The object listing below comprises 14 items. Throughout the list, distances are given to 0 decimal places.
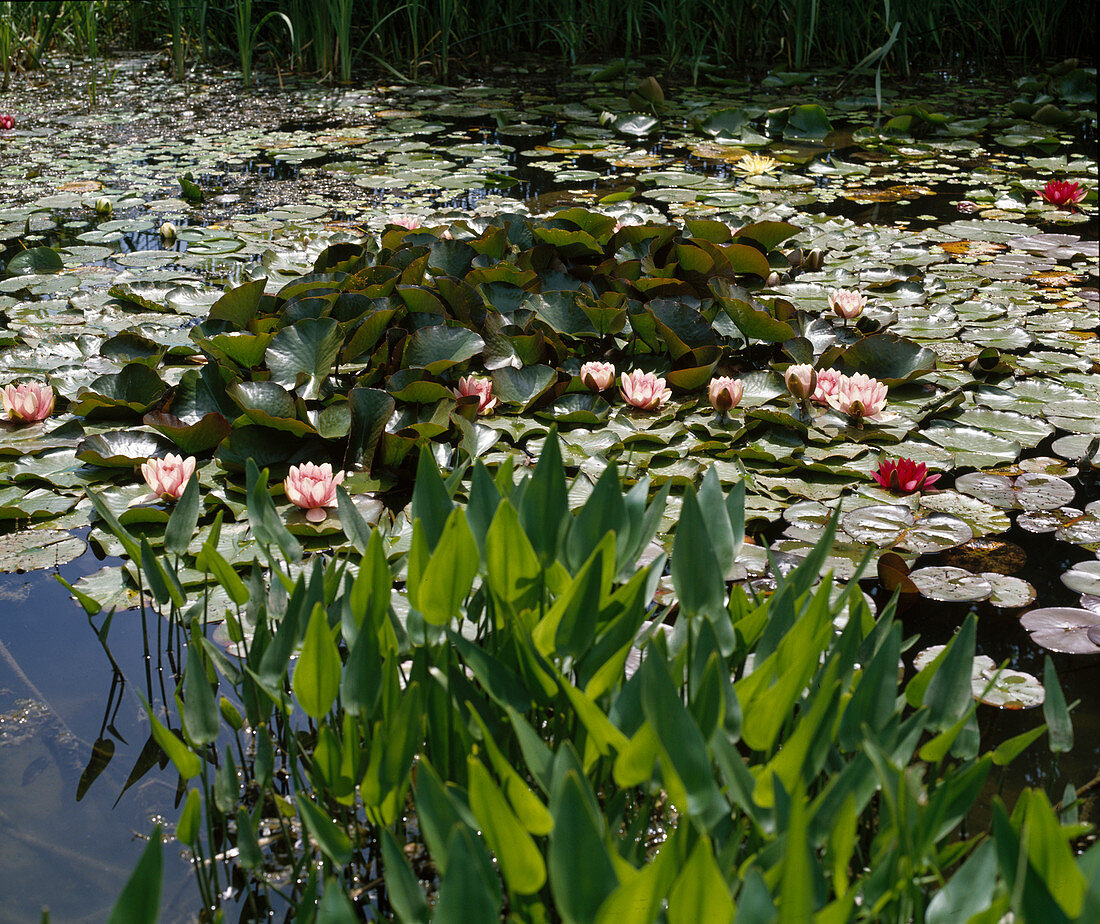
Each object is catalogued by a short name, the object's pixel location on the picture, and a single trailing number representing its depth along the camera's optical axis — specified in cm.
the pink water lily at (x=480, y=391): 211
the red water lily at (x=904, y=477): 187
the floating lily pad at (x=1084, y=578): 159
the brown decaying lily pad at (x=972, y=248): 330
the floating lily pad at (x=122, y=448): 192
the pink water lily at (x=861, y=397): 211
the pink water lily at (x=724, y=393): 209
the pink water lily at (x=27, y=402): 209
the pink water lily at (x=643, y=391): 215
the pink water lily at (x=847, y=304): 257
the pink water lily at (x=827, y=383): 216
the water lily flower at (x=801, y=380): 214
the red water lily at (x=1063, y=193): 369
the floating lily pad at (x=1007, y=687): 135
